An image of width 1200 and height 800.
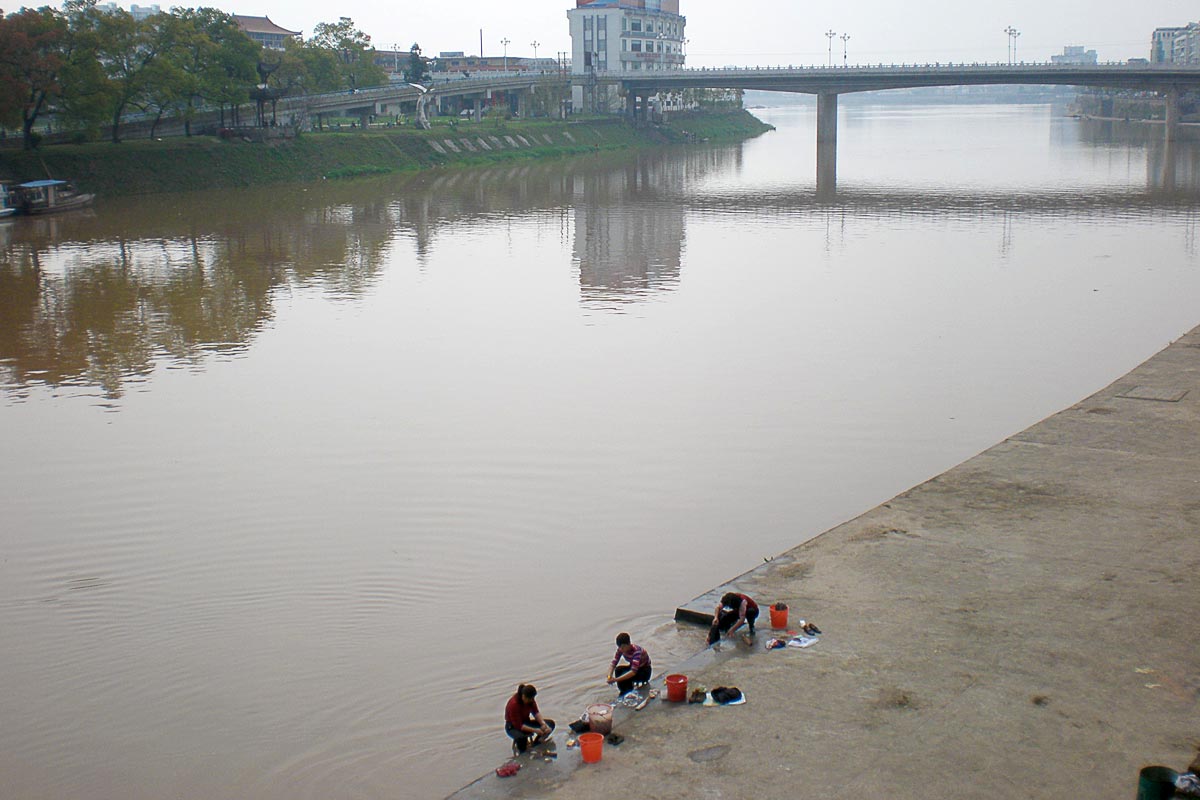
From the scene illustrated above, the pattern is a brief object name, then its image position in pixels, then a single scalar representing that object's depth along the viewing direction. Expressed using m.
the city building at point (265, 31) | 142.62
